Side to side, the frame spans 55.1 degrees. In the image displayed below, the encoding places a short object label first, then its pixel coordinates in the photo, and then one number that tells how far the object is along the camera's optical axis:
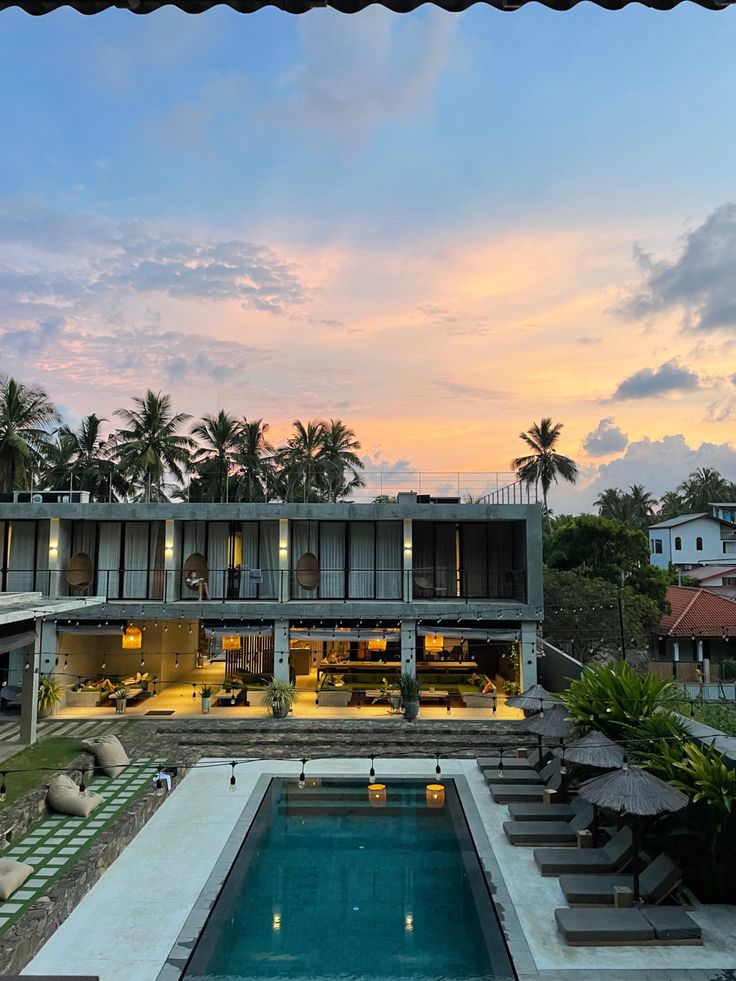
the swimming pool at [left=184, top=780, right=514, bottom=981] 9.44
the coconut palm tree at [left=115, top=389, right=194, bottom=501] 44.69
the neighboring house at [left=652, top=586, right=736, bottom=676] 32.72
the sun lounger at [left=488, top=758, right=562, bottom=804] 15.18
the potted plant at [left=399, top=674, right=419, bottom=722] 21.39
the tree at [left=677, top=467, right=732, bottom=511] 70.44
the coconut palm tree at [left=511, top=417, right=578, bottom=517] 48.66
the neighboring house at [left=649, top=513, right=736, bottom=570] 53.22
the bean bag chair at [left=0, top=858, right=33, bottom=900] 10.51
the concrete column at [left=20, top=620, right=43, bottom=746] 18.23
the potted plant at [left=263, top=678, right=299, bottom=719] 21.39
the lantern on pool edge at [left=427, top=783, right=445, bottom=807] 15.80
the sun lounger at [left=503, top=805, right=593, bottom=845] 13.07
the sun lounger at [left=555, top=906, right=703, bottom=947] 9.66
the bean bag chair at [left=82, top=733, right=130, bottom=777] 16.64
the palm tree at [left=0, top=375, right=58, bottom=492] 38.38
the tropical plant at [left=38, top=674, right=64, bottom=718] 22.05
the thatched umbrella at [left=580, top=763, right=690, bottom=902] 10.12
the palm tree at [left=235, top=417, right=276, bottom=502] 48.69
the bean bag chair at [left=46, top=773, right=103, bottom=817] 14.11
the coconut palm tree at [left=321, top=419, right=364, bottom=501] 49.67
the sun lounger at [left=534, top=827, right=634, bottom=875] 11.61
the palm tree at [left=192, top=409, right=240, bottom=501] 48.44
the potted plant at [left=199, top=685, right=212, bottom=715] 22.22
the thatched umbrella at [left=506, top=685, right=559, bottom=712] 17.14
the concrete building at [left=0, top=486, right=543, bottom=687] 23.25
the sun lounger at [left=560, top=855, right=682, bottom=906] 10.63
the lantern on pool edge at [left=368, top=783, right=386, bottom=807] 15.87
